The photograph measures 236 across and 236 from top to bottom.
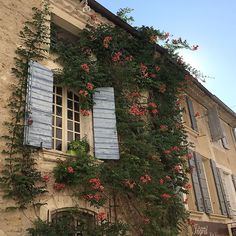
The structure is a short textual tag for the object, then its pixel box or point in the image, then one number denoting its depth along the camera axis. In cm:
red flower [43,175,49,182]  584
